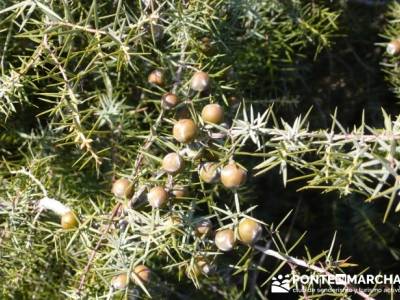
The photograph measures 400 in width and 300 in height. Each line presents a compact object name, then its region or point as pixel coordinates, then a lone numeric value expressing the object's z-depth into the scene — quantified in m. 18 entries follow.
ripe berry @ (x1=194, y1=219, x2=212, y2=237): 0.26
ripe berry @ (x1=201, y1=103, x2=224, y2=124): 0.25
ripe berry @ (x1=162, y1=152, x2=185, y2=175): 0.24
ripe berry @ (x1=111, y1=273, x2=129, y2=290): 0.25
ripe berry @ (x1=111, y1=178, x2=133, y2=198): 0.26
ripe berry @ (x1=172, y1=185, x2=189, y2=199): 0.26
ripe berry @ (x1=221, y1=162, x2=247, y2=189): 0.23
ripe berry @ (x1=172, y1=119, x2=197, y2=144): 0.24
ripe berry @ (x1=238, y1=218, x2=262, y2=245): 0.24
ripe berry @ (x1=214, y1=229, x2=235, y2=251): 0.24
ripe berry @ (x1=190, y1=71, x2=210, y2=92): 0.28
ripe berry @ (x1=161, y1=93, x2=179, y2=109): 0.29
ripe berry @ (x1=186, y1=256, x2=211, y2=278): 0.26
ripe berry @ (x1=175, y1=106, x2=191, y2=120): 0.30
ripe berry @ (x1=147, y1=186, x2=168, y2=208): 0.24
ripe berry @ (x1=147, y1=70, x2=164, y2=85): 0.32
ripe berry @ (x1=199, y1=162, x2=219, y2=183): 0.24
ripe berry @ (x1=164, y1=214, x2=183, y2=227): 0.25
